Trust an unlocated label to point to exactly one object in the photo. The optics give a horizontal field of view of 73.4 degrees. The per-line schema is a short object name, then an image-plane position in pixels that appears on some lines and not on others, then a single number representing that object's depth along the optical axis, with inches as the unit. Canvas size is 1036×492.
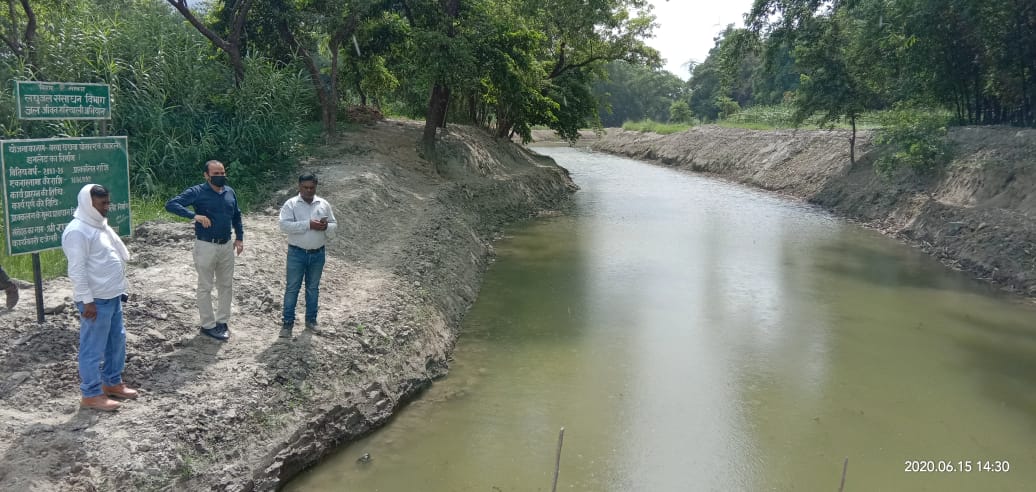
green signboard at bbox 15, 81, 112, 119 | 237.8
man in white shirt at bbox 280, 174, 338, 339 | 264.1
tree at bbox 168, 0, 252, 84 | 565.6
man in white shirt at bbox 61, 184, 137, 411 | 196.5
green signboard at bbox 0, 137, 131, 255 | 231.6
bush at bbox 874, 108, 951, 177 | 742.5
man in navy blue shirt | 243.1
